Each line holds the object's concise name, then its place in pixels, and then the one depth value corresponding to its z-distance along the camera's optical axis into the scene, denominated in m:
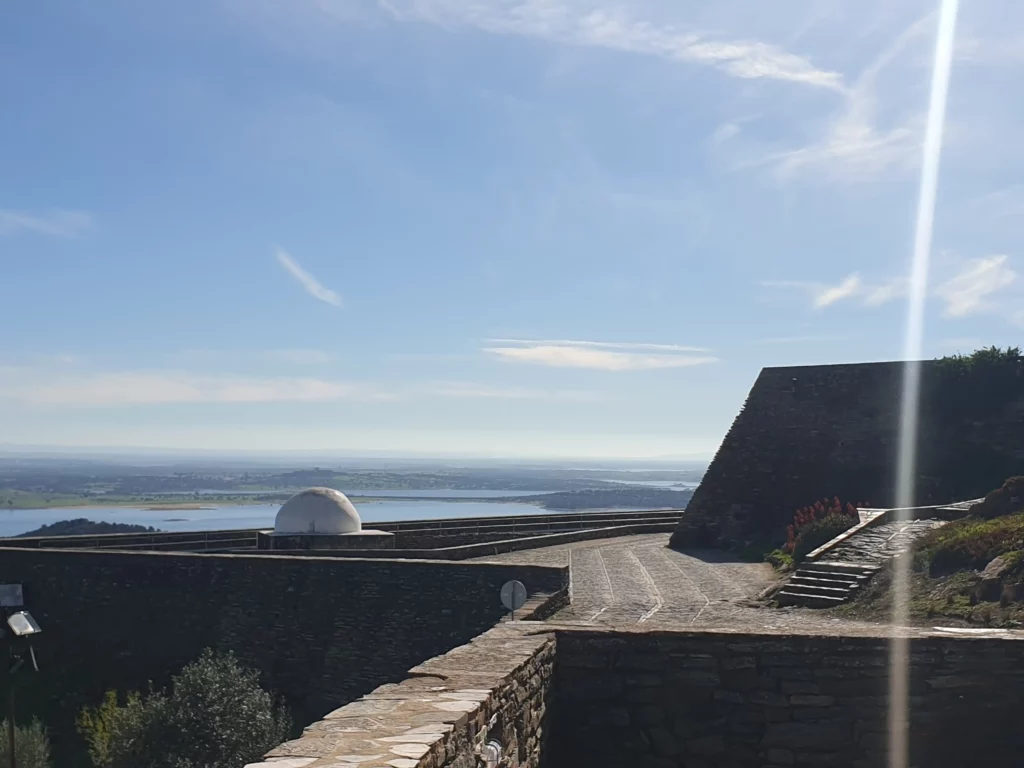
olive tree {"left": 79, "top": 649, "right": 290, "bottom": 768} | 14.48
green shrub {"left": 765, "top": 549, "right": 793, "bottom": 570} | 18.90
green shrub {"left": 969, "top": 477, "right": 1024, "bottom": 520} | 17.11
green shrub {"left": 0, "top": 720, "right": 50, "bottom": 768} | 15.76
